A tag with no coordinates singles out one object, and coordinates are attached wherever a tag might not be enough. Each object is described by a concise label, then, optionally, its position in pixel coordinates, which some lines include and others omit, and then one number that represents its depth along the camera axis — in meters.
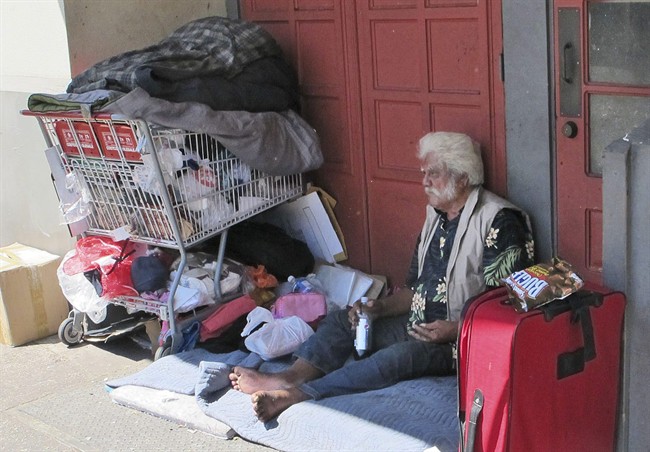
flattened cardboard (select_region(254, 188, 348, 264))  5.71
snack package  3.55
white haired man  4.48
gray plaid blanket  5.04
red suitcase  3.49
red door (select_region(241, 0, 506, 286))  4.84
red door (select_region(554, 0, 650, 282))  4.24
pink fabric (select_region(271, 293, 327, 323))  5.33
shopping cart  4.92
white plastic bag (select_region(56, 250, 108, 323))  5.68
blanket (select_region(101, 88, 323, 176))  4.79
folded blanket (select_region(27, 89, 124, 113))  4.89
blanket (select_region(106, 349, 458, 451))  4.15
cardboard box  6.05
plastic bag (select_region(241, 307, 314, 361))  4.99
